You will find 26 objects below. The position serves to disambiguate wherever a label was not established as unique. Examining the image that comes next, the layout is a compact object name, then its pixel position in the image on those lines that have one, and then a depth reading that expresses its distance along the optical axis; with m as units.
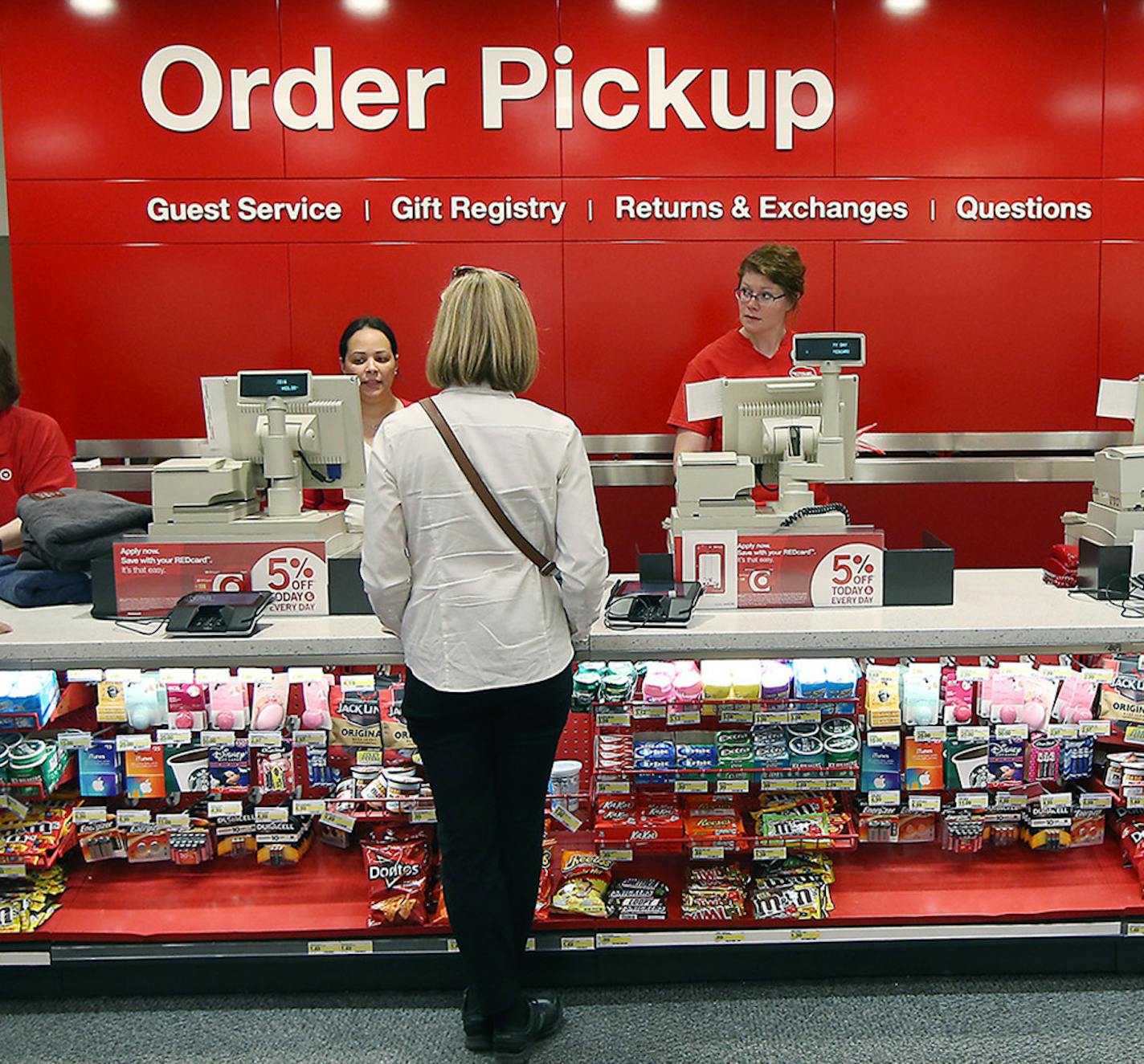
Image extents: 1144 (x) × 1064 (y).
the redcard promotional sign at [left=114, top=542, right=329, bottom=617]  2.88
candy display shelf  2.80
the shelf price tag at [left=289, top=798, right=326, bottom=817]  2.90
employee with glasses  3.75
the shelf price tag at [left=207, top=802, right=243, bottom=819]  2.88
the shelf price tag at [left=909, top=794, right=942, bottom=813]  2.89
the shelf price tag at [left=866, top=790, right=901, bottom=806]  2.88
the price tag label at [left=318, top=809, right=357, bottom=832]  2.94
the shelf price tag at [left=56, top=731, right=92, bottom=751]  2.81
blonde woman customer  2.32
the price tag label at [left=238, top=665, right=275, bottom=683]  2.88
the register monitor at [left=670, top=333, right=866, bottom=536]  2.89
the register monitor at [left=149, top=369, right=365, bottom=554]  2.89
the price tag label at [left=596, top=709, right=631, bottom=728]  2.85
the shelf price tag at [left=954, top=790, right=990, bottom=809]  2.90
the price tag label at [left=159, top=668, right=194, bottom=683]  2.84
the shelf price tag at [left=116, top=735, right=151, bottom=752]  2.81
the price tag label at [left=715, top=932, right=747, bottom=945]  2.82
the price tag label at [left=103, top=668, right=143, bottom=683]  2.82
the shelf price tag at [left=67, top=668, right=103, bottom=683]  2.83
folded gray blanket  2.96
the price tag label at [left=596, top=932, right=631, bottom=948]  2.83
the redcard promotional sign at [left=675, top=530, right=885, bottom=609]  2.85
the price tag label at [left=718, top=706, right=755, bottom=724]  2.81
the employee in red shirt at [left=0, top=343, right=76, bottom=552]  3.67
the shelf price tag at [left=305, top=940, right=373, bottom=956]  2.81
